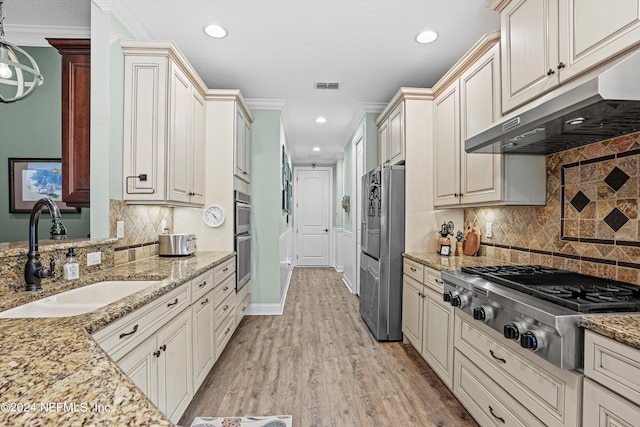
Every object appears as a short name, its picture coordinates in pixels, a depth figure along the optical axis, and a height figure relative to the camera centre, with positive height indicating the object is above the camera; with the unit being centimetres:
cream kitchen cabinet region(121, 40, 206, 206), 227 +66
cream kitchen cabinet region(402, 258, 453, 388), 220 -81
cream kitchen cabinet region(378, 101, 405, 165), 324 +85
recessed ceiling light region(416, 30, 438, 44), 256 +144
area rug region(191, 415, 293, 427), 189 -124
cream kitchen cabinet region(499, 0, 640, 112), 124 +80
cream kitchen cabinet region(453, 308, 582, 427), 122 -77
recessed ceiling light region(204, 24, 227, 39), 250 +145
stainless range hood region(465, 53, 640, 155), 109 +42
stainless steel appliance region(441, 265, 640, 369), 118 -37
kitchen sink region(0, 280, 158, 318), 133 -42
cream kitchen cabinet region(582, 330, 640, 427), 97 -54
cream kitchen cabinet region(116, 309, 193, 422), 138 -75
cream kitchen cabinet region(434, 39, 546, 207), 210 +43
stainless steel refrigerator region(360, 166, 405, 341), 307 -38
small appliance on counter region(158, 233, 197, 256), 270 -27
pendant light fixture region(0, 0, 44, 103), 149 +66
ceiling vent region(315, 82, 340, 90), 350 +142
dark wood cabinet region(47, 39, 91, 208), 219 +60
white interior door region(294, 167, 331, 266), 782 -12
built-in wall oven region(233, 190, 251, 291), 325 -26
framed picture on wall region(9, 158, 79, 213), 259 +25
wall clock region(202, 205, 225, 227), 322 -3
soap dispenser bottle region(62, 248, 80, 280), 168 -29
